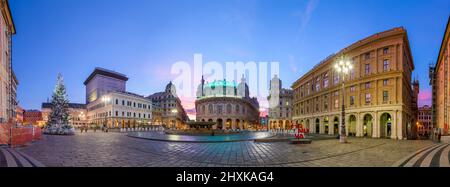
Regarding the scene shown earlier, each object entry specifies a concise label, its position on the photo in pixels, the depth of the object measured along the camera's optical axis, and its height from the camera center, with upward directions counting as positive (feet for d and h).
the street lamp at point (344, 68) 56.89 +9.79
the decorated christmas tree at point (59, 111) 101.04 -6.11
